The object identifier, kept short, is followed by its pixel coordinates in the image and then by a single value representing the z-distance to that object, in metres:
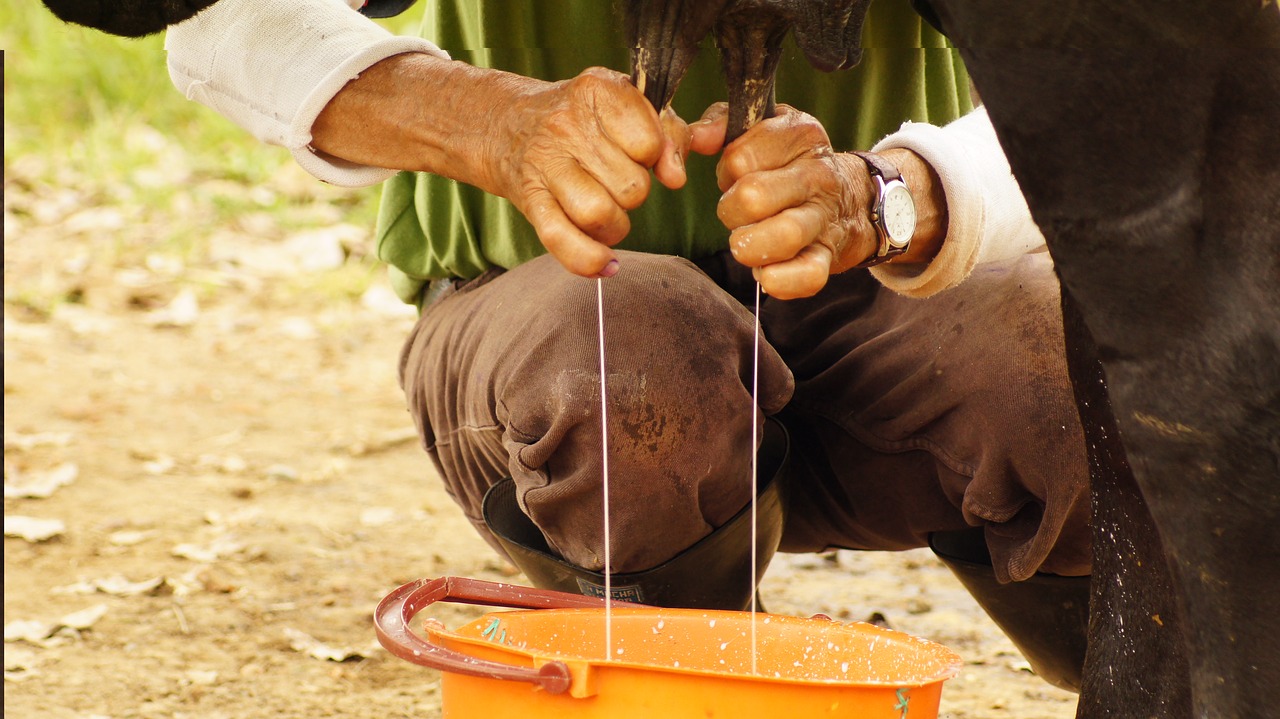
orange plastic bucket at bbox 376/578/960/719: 2.39
